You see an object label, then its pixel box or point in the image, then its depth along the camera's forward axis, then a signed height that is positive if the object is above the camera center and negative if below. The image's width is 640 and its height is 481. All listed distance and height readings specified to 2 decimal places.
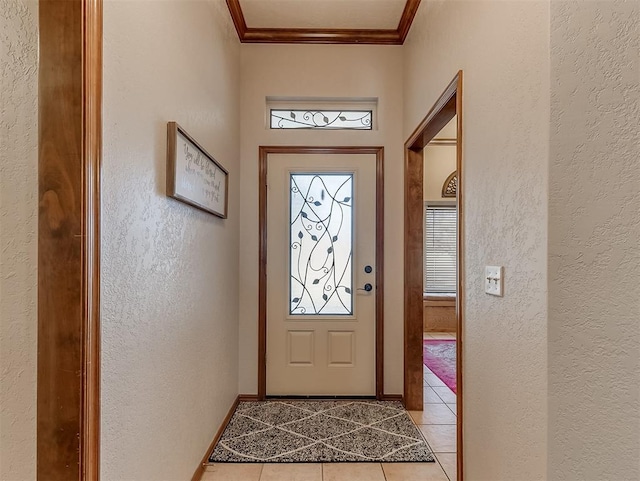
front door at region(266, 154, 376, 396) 3.11 -0.32
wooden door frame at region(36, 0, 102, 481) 0.99 -0.02
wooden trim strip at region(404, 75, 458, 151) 2.03 +0.77
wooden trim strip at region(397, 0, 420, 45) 2.63 +1.68
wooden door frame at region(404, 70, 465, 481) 2.90 -0.25
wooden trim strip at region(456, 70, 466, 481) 1.77 -0.26
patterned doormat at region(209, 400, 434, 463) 2.21 -1.33
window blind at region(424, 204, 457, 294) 5.78 -0.08
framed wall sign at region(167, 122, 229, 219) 1.61 +0.33
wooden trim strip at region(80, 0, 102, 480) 1.01 -0.01
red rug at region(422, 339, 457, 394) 3.63 -1.41
